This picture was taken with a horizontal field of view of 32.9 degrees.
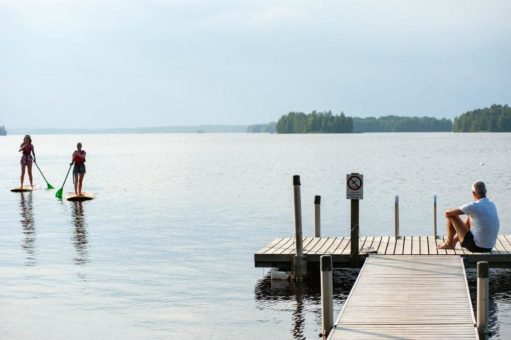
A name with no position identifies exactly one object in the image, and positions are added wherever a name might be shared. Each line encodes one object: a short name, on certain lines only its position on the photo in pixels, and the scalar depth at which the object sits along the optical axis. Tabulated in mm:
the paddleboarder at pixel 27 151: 40375
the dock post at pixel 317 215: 20812
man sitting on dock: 16781
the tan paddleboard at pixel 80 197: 38188
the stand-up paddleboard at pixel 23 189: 44156
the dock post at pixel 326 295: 12352
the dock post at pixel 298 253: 17531
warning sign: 17156
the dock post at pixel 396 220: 20000
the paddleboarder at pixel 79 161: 35812
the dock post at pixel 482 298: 12070
